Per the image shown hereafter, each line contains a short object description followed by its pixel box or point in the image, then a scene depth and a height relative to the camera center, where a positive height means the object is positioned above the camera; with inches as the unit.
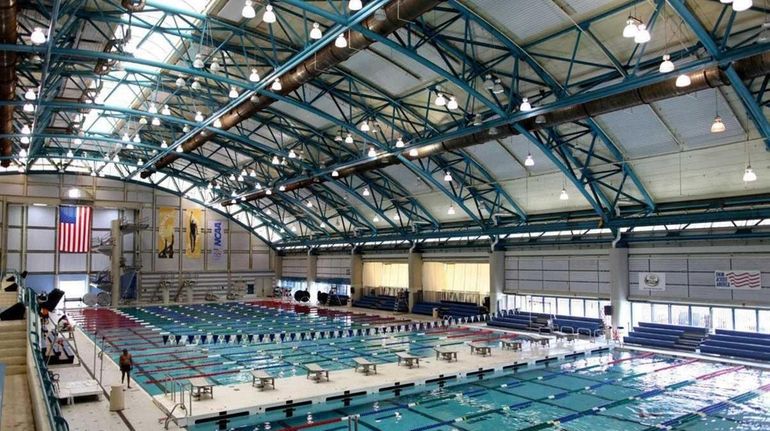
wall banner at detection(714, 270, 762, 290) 879.7 -52.3
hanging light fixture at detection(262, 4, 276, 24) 540.4 +244.0
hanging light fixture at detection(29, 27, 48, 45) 556.4 +231.4
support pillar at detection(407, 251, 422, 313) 1604.3 -74.5
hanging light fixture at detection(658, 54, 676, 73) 526.0 +184.8
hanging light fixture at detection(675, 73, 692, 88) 564.3 +182.3
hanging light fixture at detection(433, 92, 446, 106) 719.4 +208.4
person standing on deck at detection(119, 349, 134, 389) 653.3 -137.4
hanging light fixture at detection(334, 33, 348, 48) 611.8 +245.9
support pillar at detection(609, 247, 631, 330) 1057.5 -80.5
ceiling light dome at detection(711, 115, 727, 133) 579.1 +135.6
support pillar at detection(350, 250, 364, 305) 1865.2 -84.2
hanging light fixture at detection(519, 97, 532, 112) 700.0 +193.6
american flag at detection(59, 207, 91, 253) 1684.3 +82.0
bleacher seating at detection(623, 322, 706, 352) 960.9 -163.2
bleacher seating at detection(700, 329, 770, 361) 870.4 -164.1
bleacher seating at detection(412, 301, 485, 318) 1454.2 -163.1
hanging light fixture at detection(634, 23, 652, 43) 445.1 +181.6
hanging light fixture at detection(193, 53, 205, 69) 721.9 +263.3
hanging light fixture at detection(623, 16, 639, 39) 448.5 +189.4
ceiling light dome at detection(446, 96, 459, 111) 783.2 +221.3
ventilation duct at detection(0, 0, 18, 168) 531.2 +246.8
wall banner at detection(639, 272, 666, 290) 1008.2 -59.9
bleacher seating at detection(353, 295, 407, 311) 1632.6 -167.9
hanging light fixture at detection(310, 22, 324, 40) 574.9 +241.1
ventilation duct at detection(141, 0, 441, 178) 539.2 +248.0
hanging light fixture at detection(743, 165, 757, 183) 664.4 +93.5
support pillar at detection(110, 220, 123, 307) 1718.8 -9.0
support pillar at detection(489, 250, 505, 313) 1342.3 -63.8
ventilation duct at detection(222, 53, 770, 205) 555.2 +187.4
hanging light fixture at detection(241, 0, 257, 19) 504.4 +233.7
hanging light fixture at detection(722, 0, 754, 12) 380.8 +178.4
